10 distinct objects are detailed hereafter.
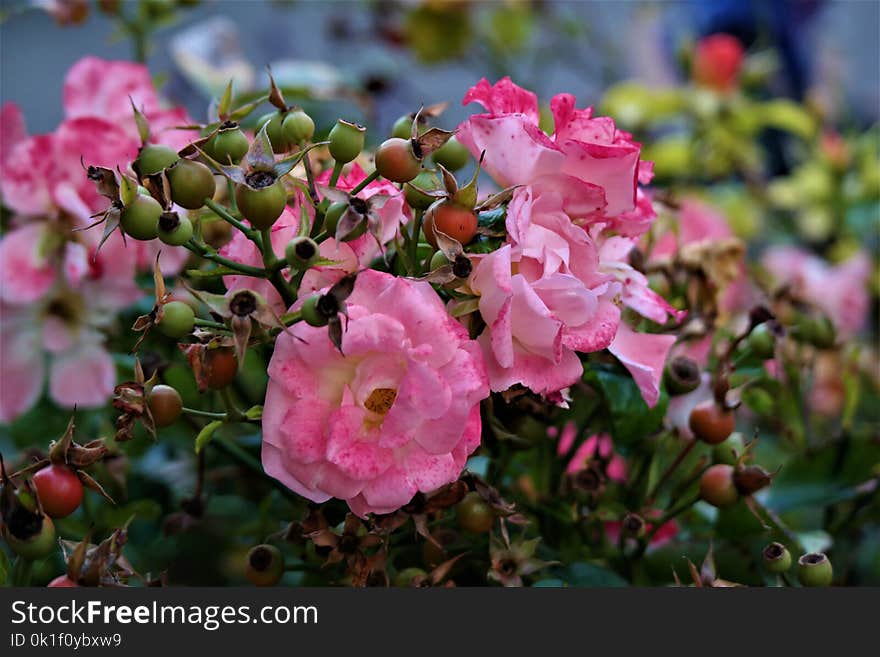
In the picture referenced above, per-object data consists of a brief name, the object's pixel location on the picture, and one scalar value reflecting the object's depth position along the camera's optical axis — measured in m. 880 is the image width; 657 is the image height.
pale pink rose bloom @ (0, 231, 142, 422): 0.87
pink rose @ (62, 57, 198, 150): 0.85
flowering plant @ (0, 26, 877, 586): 0.68
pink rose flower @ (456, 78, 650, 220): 0.70
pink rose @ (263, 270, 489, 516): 0.67
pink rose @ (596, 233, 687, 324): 0.73
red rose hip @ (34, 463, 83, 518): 0.69
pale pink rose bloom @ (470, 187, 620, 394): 0.68
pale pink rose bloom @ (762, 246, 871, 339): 1.37
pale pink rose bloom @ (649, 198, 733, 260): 0.92
